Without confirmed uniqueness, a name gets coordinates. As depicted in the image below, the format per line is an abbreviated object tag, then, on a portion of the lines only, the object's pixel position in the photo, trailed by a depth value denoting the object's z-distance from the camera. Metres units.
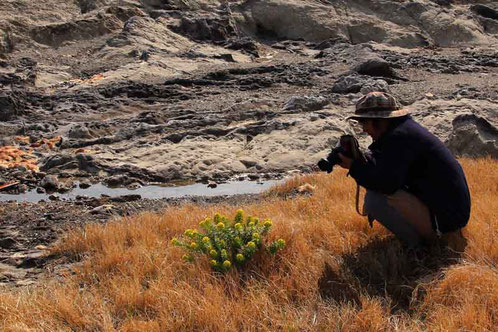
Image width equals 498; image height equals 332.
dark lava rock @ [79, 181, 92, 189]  9.79
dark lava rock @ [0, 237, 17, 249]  6.00
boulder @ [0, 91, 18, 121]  13.81
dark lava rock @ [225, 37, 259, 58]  23.27
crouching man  3.76
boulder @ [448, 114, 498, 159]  9.59
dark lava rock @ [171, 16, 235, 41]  23.59
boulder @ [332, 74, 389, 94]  14.27
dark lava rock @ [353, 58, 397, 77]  17.58
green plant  4.13
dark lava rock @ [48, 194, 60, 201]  9.04
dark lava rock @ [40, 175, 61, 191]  9.61
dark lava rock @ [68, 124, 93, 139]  12.32
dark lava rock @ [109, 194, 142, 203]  8.62
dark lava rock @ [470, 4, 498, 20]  30.77
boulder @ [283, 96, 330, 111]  13.09
